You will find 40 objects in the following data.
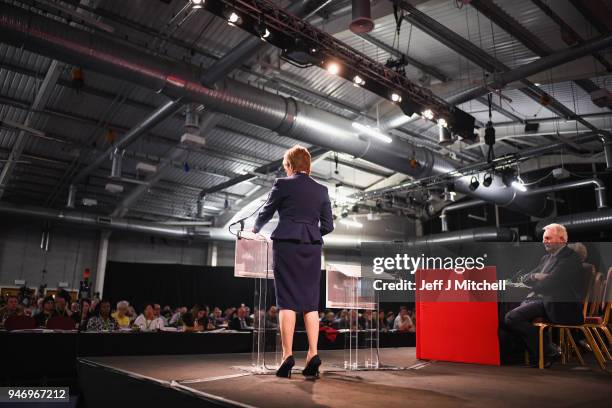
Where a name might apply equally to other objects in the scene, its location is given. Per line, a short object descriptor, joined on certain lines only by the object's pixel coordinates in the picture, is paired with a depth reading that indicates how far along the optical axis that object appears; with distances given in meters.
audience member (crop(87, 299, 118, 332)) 5.23
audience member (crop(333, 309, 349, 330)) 6.91
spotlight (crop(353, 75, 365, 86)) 6.06
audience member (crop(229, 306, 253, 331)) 7.16
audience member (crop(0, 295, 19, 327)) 6.73
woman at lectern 2.68
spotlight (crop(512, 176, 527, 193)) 10.91
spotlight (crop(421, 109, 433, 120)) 6.96
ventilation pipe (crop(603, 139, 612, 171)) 8.99
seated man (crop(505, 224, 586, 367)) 3.65
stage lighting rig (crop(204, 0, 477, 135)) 4.92
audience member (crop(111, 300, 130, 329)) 7.19
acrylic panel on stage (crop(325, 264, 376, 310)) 3.46
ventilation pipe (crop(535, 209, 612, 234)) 10.43
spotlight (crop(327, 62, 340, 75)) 5.76
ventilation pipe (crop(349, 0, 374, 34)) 4.80
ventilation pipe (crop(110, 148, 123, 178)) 9.53
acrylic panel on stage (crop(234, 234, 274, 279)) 3.10
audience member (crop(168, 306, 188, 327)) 8.98
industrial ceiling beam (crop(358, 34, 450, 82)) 7.06
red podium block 3.84
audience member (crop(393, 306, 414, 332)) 9.87
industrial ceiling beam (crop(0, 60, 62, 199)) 7.19
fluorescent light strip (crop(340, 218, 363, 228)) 13.88
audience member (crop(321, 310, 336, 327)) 9.52
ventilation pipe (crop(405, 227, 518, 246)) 13.04
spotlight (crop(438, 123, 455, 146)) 7.88
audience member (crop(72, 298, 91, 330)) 4.41
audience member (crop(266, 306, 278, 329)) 3.22
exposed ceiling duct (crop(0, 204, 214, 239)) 11.91
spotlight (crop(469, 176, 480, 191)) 9.88
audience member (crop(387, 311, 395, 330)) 11.57
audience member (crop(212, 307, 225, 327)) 10.93
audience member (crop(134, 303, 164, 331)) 7.52
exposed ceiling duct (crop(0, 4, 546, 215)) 4.95
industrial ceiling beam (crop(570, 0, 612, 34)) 5.60
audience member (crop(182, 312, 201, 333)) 6.62
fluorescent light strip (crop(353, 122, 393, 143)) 7.68
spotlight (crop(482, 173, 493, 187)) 9.42
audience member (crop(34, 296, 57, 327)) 7.00
